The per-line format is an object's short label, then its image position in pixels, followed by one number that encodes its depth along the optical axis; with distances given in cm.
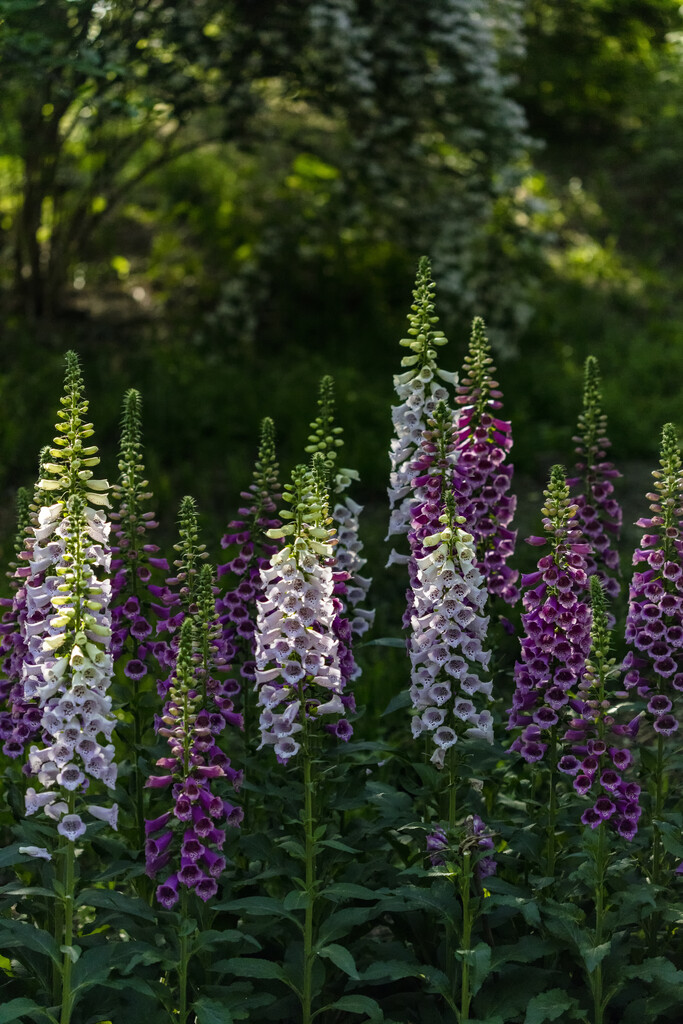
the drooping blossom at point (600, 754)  324
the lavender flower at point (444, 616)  332
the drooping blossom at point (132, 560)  373
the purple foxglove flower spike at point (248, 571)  382
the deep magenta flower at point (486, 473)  392
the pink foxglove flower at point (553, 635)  343
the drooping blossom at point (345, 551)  378
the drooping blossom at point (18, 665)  354
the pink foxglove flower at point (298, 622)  321
